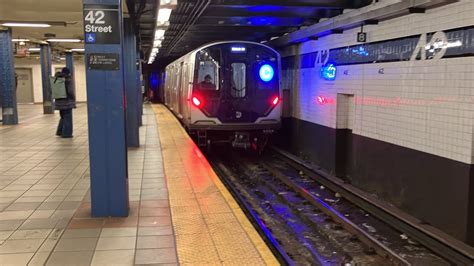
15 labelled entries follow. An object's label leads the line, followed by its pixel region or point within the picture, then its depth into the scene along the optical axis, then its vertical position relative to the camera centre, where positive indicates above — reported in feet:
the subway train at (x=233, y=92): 37.29 -0.56
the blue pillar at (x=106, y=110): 15.84 -0.86
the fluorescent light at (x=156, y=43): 49.94 +4.83
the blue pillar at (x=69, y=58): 81.24 +4.84
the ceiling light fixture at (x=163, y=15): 26.18 +4.28
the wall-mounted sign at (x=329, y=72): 33.14 +0.96
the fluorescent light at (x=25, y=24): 44.23 +5.95
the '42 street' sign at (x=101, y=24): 15.66 +2.09
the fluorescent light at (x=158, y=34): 38.51 +4.57
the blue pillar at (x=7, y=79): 49.32 +0.79
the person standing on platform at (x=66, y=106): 39.01 -1.66
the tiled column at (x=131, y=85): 35.12 +0.06
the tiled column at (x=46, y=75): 64.44 +1.55
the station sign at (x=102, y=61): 16.01 +0.86
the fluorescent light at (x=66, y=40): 60.59 +5.98
